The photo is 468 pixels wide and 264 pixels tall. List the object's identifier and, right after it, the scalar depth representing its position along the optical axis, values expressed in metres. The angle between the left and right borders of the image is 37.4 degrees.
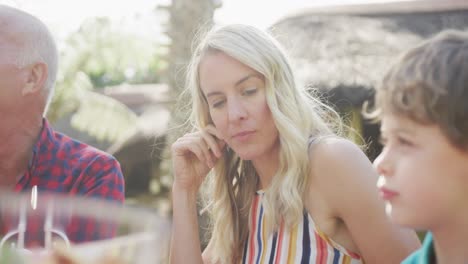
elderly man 2.33
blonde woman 2.05
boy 1.32
